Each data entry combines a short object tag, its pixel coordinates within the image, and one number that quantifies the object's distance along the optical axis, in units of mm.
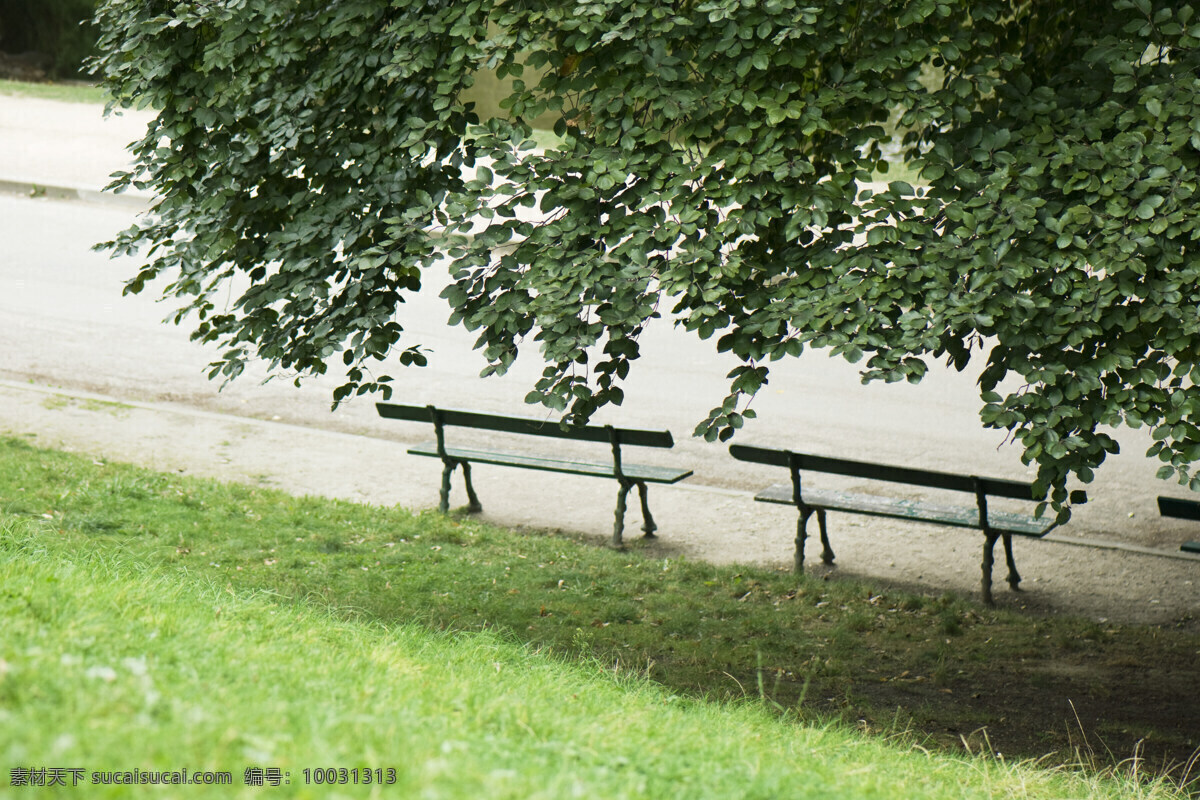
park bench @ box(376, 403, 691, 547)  14172
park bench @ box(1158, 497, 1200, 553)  12457
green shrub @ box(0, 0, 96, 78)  47094
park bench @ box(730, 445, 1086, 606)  12992
